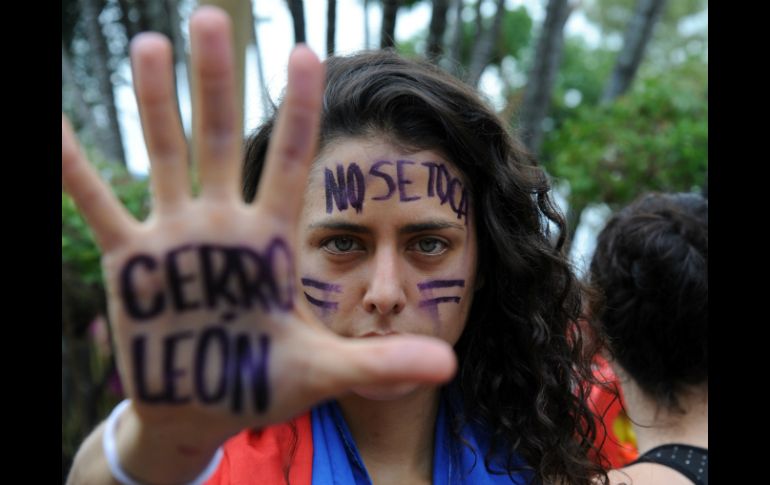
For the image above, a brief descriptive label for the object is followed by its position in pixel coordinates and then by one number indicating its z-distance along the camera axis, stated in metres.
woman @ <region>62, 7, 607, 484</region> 1.19
